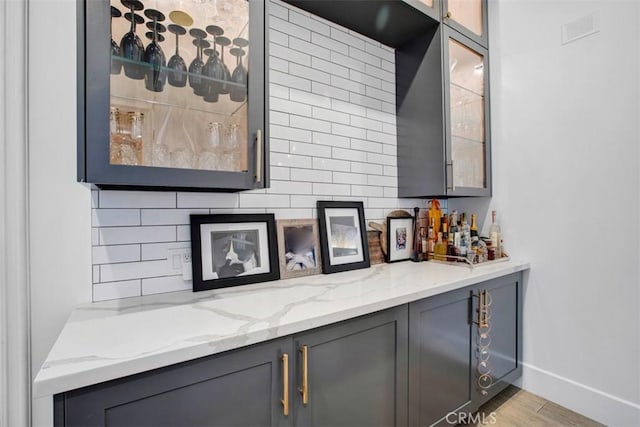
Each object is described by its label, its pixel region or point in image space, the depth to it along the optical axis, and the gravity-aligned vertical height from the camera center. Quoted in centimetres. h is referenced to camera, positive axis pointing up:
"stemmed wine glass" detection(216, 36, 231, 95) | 120 +56
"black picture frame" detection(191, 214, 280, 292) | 139 -16
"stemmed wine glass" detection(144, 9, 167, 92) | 107 +54
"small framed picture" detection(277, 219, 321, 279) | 163 -18
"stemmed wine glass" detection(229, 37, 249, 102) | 120 +49
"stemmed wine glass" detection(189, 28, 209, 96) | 115 +55
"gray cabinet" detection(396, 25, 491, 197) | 194 +64
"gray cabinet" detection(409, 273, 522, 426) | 141 -71
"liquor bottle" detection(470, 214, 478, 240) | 217 -10
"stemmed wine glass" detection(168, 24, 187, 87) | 112 +53
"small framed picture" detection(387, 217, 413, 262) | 208 -17
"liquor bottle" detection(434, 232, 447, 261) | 209 -25
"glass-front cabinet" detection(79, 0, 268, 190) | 94 +42
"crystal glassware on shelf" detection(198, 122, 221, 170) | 116 +24
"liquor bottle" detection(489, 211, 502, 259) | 213 -15
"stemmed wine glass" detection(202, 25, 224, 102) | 118 +53
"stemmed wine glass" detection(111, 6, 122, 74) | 98 +50
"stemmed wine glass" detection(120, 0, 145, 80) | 102 +56
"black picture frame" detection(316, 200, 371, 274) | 175 -13
